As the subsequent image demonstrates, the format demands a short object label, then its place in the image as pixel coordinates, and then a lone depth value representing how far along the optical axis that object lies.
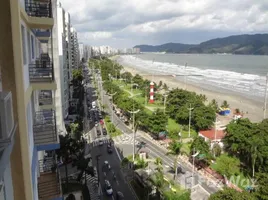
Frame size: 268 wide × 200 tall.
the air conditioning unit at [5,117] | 3.01
